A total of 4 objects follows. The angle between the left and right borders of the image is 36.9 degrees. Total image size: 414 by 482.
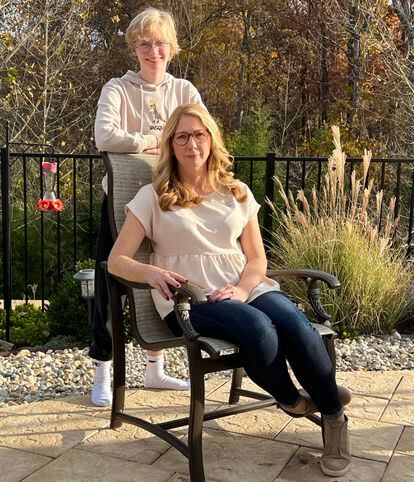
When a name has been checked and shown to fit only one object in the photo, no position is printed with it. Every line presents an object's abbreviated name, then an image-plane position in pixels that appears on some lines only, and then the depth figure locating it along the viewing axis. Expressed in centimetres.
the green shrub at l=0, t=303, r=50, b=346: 429
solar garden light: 379
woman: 204
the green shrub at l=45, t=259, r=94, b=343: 410
